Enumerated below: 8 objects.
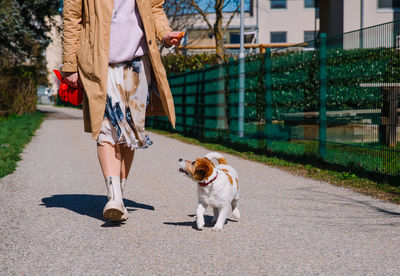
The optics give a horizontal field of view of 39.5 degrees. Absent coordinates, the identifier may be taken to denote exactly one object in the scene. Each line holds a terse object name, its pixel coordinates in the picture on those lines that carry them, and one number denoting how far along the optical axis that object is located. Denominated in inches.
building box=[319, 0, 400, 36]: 905.5
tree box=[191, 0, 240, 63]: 583.8
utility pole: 421.7
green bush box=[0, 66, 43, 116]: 844.6
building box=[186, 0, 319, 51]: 1403.8
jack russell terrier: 162.1
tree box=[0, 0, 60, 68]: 893.9
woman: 168.4
